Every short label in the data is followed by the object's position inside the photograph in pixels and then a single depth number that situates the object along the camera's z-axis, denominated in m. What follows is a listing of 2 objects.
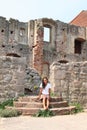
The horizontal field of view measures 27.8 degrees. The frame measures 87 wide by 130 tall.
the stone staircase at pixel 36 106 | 5.13
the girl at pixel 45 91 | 5.30
